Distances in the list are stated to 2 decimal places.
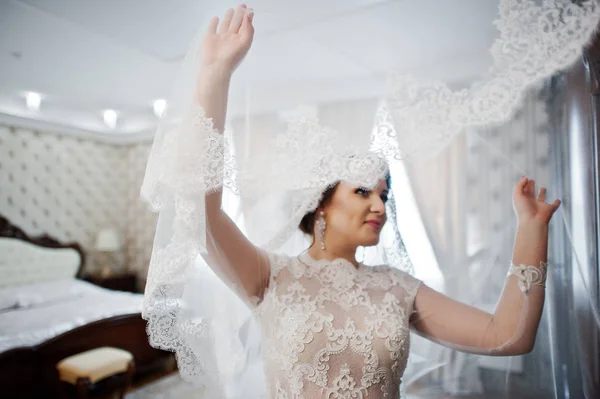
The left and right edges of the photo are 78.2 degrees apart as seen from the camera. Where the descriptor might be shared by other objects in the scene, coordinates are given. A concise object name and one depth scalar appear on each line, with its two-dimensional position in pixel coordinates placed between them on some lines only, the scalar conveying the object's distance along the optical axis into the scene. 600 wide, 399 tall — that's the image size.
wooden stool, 2.26
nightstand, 3.76
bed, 2.15
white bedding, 2.24
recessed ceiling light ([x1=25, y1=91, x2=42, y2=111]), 1.76
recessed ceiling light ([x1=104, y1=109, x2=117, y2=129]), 2.28
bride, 0.77
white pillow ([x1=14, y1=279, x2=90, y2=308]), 2.57
